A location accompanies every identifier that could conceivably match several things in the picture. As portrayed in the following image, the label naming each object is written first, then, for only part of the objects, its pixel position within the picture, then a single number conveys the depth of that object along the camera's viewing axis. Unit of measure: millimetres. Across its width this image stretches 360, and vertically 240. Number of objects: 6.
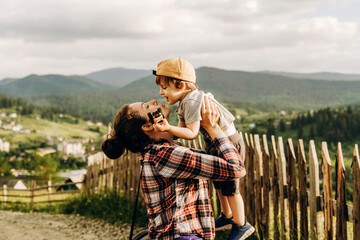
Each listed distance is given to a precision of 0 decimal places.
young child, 2414
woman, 1944
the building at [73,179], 47397
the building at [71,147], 147625
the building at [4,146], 142250
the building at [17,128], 172338
